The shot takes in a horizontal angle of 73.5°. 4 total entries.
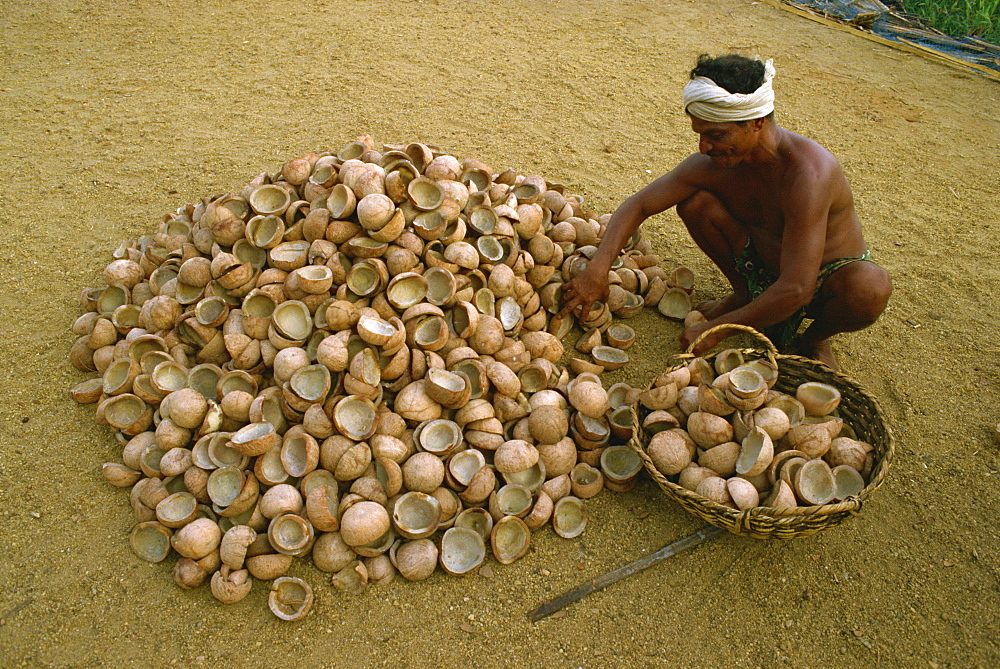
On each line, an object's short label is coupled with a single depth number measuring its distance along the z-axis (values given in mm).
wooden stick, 2438
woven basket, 2281
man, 2832
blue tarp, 7184
